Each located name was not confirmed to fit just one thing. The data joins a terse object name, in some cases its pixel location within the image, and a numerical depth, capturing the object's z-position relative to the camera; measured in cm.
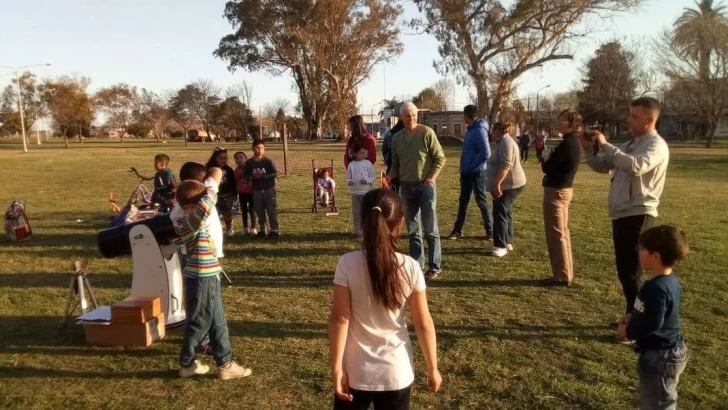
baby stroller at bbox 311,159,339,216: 1166
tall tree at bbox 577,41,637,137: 5616
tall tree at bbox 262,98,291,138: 7850
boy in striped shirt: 389
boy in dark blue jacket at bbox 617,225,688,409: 282
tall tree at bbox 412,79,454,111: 9231
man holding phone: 421
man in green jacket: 614
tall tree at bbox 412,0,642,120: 3659
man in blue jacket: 782
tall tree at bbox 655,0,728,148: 4300
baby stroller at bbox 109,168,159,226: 880
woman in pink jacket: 831
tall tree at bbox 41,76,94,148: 6425
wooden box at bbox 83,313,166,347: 458
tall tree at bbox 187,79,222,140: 7788
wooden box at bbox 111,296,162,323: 455
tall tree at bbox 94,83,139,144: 7362
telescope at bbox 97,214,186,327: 483
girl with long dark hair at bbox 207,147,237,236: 934
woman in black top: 590
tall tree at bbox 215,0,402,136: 5022
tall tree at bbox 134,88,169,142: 7738
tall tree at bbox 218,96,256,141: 7738
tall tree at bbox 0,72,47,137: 6581
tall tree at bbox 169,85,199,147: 7800
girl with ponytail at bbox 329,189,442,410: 235
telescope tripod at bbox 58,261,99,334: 489
